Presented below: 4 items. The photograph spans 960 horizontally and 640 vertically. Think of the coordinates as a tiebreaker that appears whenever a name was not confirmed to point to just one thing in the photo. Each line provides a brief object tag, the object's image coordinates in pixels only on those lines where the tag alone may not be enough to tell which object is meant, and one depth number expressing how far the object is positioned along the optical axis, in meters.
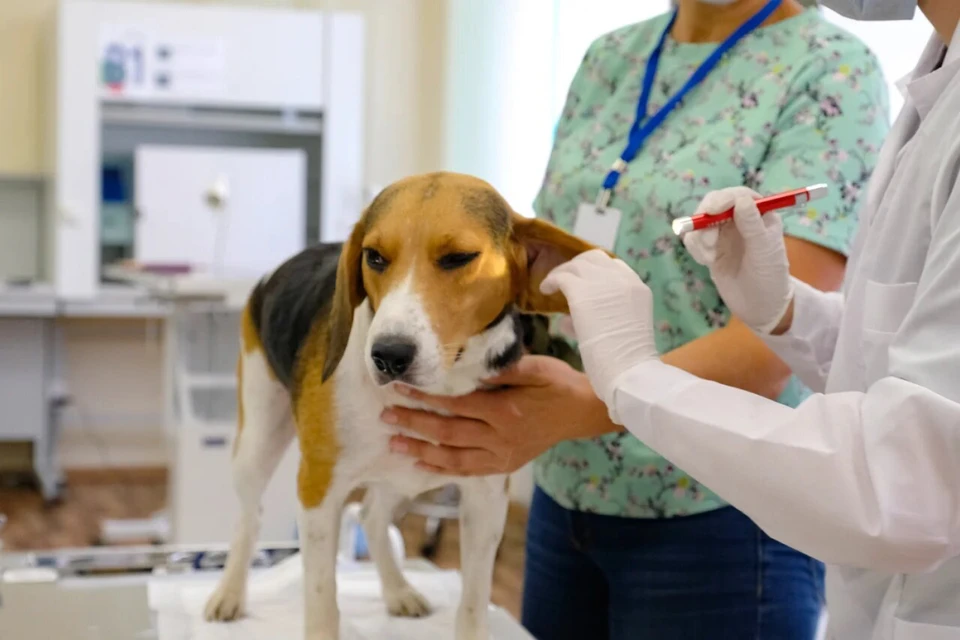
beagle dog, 1.10
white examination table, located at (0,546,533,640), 1.41
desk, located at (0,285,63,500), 5.46
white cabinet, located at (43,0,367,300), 5.45
